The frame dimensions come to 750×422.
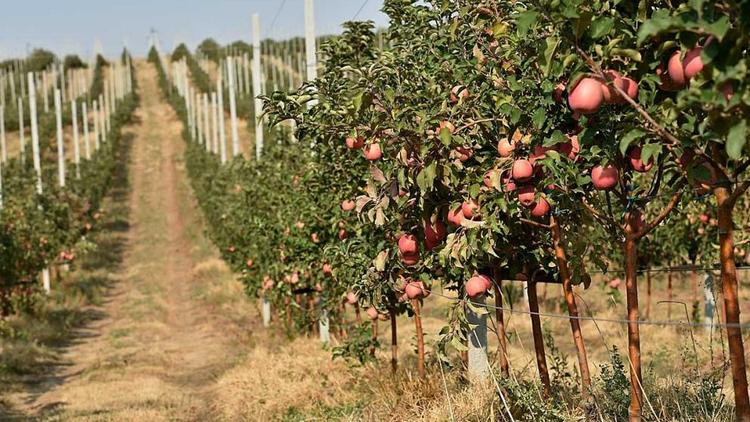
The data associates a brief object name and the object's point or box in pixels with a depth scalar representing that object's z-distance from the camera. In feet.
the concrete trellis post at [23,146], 109.91
